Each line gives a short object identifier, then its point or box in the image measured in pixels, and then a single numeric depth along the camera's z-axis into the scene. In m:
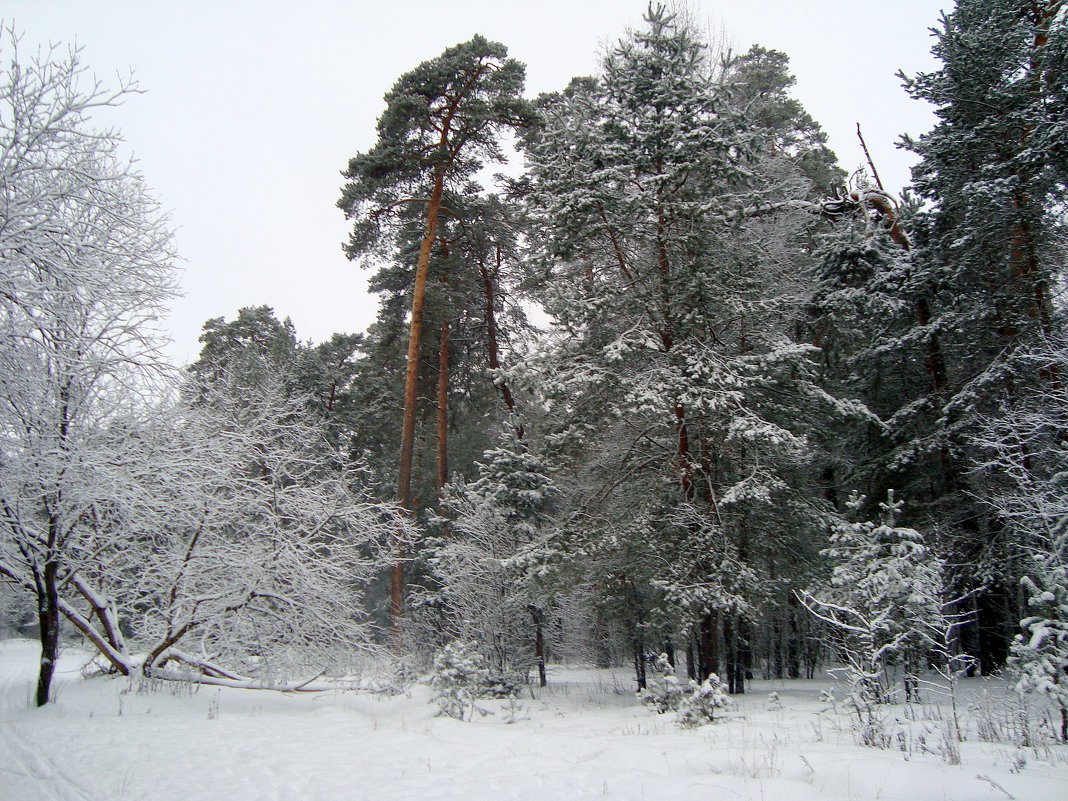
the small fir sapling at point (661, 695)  9.52
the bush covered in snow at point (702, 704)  8.06
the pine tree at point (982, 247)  12.40
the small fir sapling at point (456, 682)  9.54
